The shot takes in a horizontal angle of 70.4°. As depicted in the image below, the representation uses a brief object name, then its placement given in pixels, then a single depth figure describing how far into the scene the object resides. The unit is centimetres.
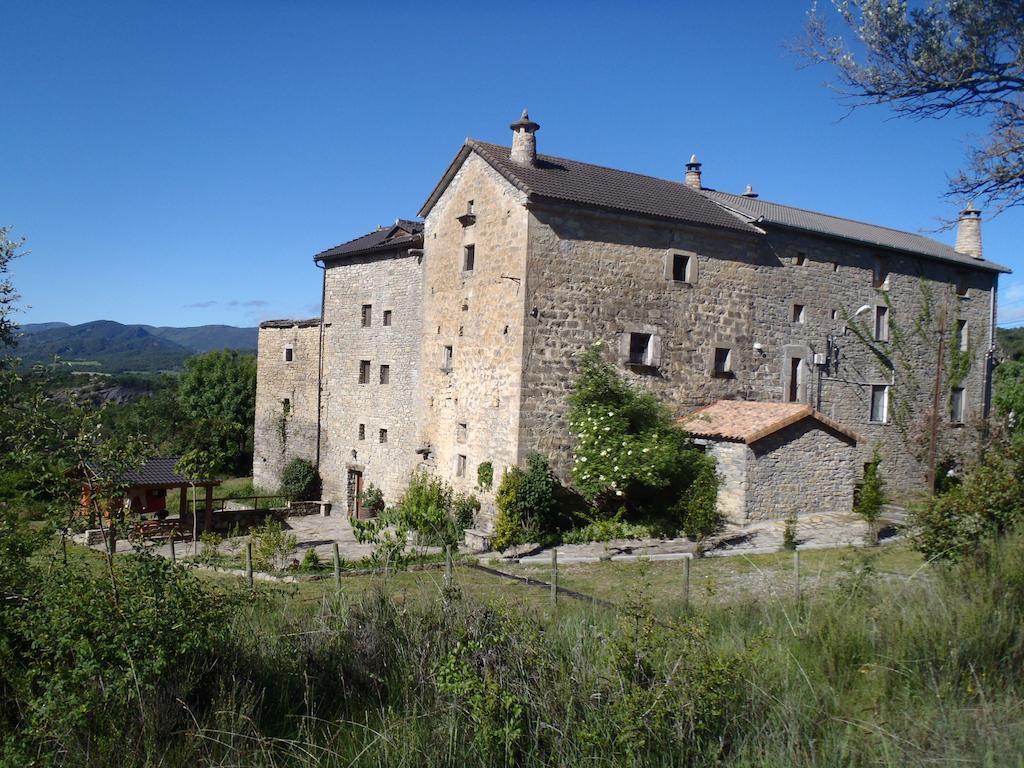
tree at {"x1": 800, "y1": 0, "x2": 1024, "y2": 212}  748
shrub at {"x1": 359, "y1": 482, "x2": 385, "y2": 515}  2334
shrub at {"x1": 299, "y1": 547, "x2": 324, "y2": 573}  1418
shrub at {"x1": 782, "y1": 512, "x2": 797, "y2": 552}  1406
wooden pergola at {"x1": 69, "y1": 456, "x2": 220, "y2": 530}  1970
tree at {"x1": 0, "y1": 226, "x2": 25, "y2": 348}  838
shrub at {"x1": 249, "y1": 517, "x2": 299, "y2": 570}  1364
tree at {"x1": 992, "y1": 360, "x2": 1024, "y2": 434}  2483
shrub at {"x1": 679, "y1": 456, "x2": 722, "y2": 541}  1570
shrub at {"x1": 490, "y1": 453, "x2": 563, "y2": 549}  1612
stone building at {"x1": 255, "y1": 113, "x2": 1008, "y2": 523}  1725
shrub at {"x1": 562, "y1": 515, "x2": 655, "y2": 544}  1628
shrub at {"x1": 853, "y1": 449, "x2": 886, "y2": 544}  1534
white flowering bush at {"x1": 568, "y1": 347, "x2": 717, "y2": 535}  1602
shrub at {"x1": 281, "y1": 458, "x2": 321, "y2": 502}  2588
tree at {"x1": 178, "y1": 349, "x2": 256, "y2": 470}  3759
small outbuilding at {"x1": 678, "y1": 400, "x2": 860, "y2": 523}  1625
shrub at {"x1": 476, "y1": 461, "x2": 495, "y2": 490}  1748
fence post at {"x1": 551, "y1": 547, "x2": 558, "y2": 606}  771
